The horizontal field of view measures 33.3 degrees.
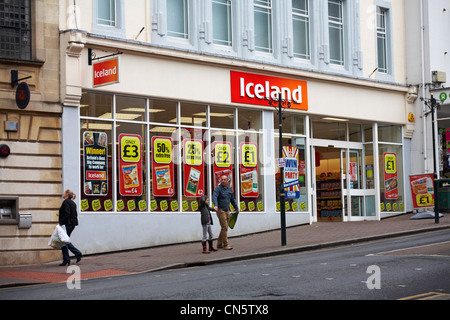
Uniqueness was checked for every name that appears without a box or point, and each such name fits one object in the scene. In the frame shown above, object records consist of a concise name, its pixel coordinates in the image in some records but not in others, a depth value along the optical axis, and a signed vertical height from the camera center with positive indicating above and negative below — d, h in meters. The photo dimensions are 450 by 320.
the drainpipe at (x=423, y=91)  29.98 +4.02
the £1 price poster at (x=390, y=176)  29.83 +0.69
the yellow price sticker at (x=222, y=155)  24.02 +1.37
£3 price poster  21.56 +1.00
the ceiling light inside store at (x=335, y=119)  28.02 +2.84
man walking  19.55 -0.13
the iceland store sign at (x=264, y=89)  24.55 +3.61
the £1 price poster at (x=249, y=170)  24.84 +0.89
